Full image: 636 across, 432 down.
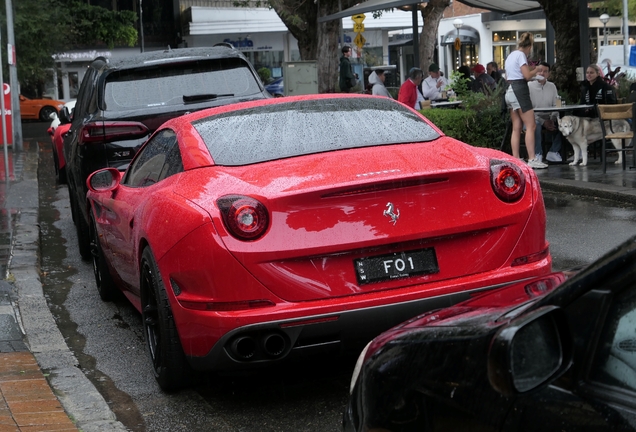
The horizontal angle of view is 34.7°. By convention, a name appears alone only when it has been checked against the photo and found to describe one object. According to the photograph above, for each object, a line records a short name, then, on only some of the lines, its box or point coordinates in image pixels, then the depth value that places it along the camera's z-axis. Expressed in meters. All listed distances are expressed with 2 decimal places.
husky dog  14.45
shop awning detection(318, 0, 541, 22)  22.12
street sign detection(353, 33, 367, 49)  31.37
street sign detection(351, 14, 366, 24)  29.88
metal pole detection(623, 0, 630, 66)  40.56
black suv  9.01
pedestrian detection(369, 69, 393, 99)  19.94
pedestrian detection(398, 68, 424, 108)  18.03
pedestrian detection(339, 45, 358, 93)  25.58
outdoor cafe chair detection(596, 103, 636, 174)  13.43
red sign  23.27
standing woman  14.47
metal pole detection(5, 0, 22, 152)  23.34
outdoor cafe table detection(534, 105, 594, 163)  14.62
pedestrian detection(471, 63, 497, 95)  22.02
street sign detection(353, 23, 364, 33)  30.30
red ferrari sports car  4.56
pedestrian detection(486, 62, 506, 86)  25.27
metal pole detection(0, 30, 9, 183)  15.94
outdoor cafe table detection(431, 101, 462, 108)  17.80
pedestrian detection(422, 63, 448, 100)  20.90
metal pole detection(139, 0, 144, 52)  54.32
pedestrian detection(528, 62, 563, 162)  15.19
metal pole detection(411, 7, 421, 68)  22.22
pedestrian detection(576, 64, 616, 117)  15.24
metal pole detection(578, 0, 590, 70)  16.67
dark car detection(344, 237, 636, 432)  2.05
